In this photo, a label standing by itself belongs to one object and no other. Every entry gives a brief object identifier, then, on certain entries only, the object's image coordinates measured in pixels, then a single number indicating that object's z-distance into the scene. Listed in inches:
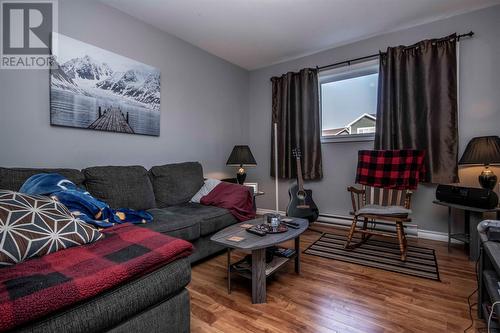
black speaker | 80.0
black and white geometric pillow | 41.0
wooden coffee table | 59.9
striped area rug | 78.4
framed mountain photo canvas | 80.2
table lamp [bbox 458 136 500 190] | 82.7
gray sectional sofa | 35.8
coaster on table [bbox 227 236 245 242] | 62.5
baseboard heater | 111.1
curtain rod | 117.6
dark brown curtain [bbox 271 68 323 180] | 133.8
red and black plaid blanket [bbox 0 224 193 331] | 30.2
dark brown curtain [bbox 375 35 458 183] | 100.0
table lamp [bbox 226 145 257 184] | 130.6
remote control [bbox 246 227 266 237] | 66.6
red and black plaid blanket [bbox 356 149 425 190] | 97.1
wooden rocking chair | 87.6
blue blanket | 60.9
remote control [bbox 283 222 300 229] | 74.0
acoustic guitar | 117.9
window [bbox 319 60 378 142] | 122.0
